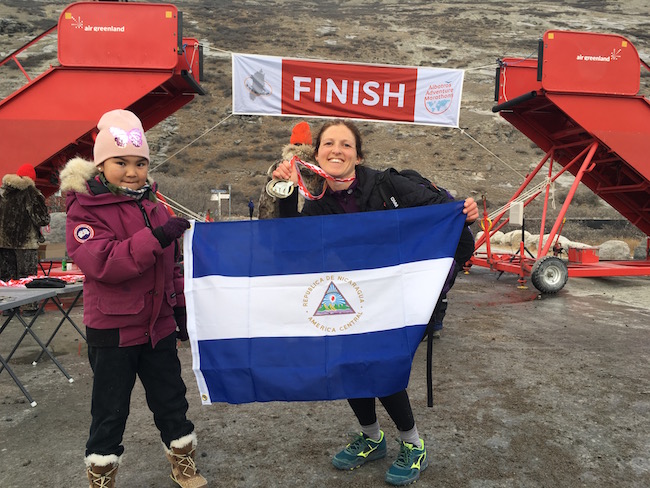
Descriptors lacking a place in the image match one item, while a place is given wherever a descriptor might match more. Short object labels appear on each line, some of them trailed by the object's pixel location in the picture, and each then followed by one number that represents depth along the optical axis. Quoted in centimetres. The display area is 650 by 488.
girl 263
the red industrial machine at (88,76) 783
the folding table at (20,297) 381
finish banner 997
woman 300
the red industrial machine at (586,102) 921
